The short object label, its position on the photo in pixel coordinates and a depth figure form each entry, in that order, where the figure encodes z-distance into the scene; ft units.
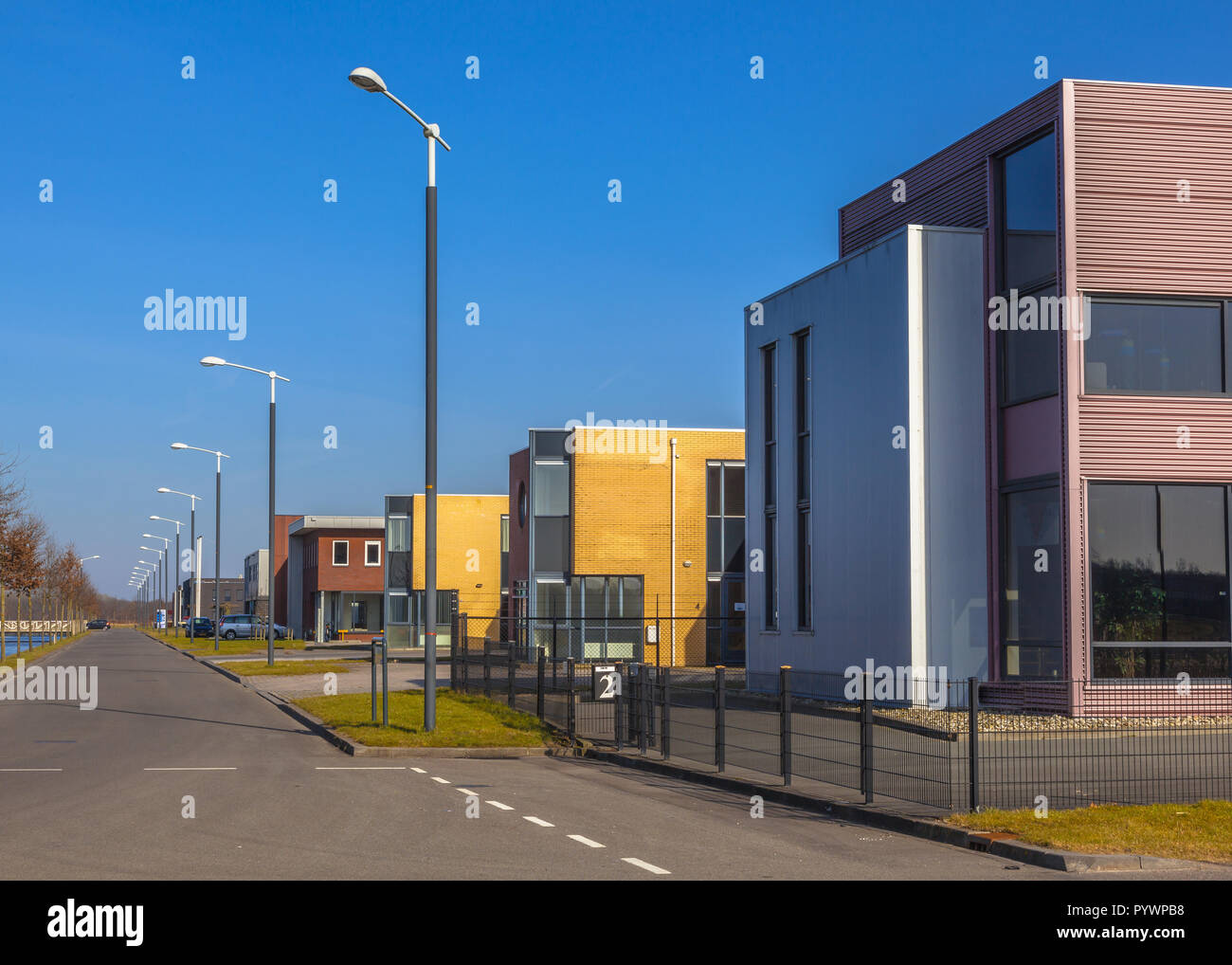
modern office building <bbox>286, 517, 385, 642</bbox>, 262.88
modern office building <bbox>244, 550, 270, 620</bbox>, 379.96
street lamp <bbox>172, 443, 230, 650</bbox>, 185.68
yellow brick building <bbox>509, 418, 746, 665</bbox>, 147.95
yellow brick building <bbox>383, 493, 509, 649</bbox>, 199.93
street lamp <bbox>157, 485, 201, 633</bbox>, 246.27
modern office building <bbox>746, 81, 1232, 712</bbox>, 68.80
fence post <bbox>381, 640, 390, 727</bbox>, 68.44
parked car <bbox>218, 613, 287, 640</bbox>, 306.14
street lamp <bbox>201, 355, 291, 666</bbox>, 123.25
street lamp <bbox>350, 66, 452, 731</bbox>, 64.54
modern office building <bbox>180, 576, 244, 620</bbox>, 546.67
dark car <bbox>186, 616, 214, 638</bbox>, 319.27
